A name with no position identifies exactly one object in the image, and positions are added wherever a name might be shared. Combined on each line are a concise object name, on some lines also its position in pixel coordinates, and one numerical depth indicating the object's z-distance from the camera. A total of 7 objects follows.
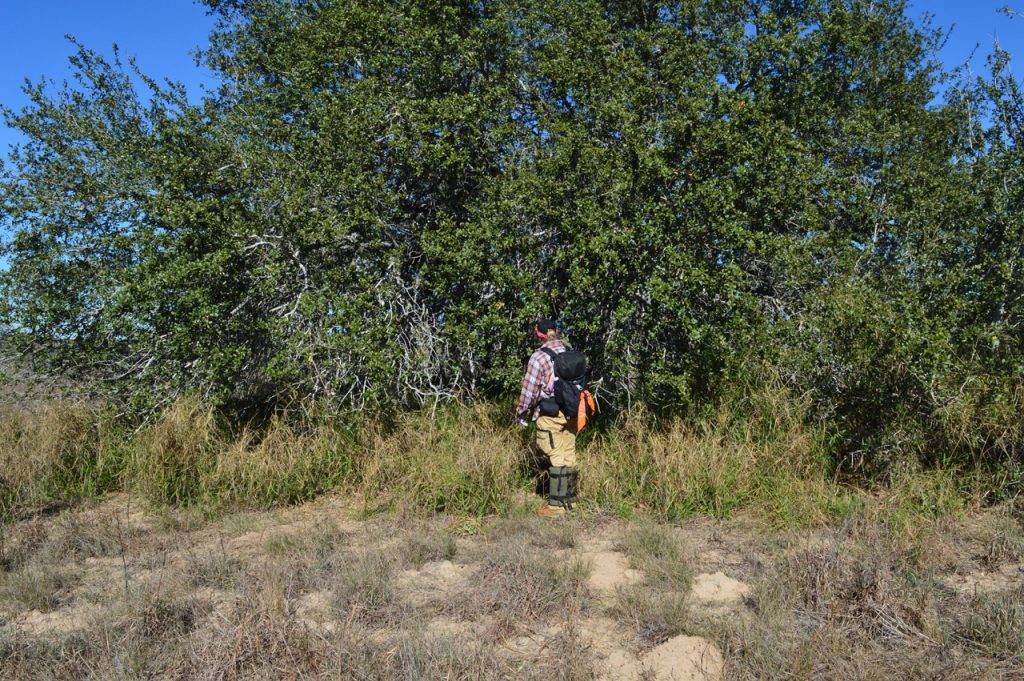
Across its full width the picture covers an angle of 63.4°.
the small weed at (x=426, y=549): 4.92
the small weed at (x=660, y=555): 4.48
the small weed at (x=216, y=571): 4.58
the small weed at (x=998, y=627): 3.50
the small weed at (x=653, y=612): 3.89
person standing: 6.00
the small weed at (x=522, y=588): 4.09
